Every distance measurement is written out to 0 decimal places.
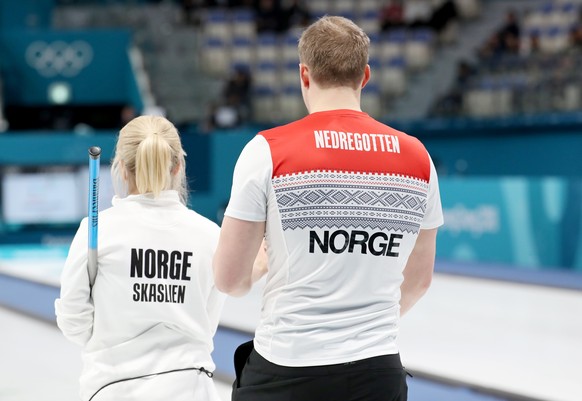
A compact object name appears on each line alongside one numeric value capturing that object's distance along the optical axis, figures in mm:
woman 5062
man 4281
